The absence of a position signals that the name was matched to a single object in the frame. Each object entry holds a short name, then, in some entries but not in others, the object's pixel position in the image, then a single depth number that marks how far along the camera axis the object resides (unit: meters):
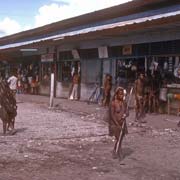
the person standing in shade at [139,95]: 12.63
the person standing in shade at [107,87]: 16.35
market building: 13.66
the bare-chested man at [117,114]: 7.21
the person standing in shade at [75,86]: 19.29
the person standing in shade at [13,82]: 17.65
